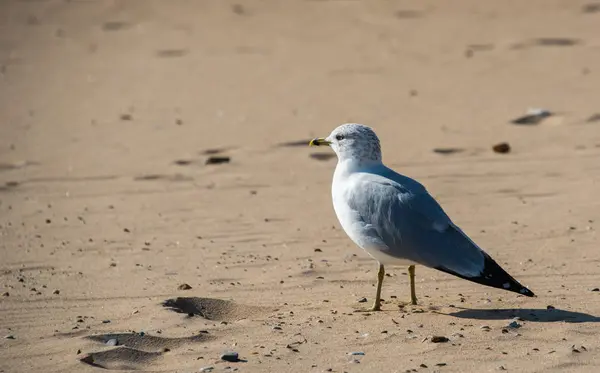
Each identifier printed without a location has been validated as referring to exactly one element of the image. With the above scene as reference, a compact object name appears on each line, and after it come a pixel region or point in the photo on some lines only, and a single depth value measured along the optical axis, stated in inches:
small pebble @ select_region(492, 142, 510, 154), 765.3
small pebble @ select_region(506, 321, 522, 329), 430.9
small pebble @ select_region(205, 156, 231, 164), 784.3
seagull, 439.8
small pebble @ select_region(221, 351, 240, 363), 401.1
